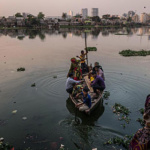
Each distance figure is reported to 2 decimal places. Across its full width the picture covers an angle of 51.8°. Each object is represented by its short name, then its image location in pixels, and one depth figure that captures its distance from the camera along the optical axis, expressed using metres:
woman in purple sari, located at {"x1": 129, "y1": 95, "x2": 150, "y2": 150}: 3.29
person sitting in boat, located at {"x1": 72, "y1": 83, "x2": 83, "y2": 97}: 11.60
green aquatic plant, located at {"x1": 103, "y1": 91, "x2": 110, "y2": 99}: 13.06
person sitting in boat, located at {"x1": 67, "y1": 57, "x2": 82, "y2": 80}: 12.97
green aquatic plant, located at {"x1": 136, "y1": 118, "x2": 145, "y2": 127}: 9.40
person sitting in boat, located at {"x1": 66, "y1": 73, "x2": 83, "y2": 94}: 11.65
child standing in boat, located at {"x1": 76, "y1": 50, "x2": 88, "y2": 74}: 16.15
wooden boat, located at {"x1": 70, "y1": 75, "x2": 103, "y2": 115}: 9.90
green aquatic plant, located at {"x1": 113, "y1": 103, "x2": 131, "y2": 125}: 9.99
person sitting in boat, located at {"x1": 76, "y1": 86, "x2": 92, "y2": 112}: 9.34
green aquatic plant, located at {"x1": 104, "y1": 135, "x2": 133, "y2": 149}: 7.75
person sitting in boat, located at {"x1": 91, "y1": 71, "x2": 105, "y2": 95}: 11.72
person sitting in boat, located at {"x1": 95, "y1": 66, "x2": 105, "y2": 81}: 12.65
